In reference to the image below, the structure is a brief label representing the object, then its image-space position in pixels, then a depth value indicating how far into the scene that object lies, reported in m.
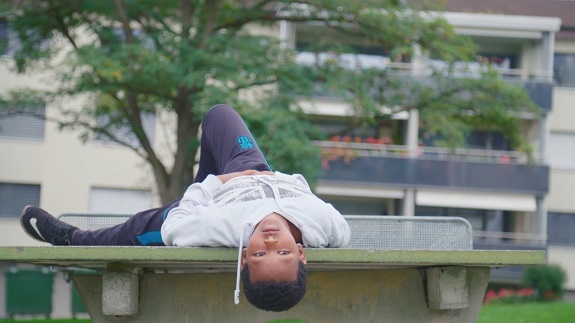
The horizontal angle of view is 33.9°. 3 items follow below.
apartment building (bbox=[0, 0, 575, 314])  29.52
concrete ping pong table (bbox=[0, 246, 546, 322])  3.78
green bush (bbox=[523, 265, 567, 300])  28.69
